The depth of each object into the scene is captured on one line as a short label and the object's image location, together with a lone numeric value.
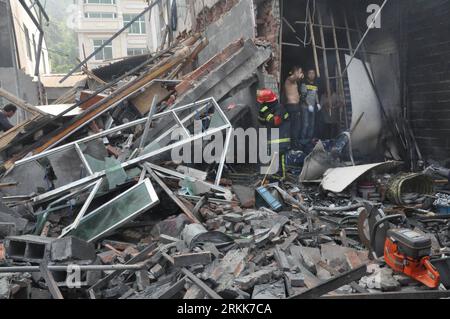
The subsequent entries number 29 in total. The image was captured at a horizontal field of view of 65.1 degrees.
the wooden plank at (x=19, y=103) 6.58
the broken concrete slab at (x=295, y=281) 3.40
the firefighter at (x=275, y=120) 7.06
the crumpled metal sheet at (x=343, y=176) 5.87
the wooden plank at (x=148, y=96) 7.46
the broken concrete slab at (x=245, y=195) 5.80
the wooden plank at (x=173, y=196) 5.04
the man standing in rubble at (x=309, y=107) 7.89
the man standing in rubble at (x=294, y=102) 7.86
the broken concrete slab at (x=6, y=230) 4.43
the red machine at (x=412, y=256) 3.14
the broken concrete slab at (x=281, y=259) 3.71
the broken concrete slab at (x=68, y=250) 3.73
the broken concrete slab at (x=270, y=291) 3.24
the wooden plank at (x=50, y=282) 3.23
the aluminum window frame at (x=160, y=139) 4.98
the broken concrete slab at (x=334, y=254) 3.93
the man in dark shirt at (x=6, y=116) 7.39
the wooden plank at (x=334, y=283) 3.10
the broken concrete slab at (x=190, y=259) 3.76
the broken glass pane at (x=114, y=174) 5.17
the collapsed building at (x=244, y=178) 3.55
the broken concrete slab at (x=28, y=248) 3.91
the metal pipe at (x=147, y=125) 6.05
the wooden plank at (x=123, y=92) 6.47
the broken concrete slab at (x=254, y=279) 3.40
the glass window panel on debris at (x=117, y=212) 4.67
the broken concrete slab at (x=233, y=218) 4.94
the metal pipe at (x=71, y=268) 3.18
